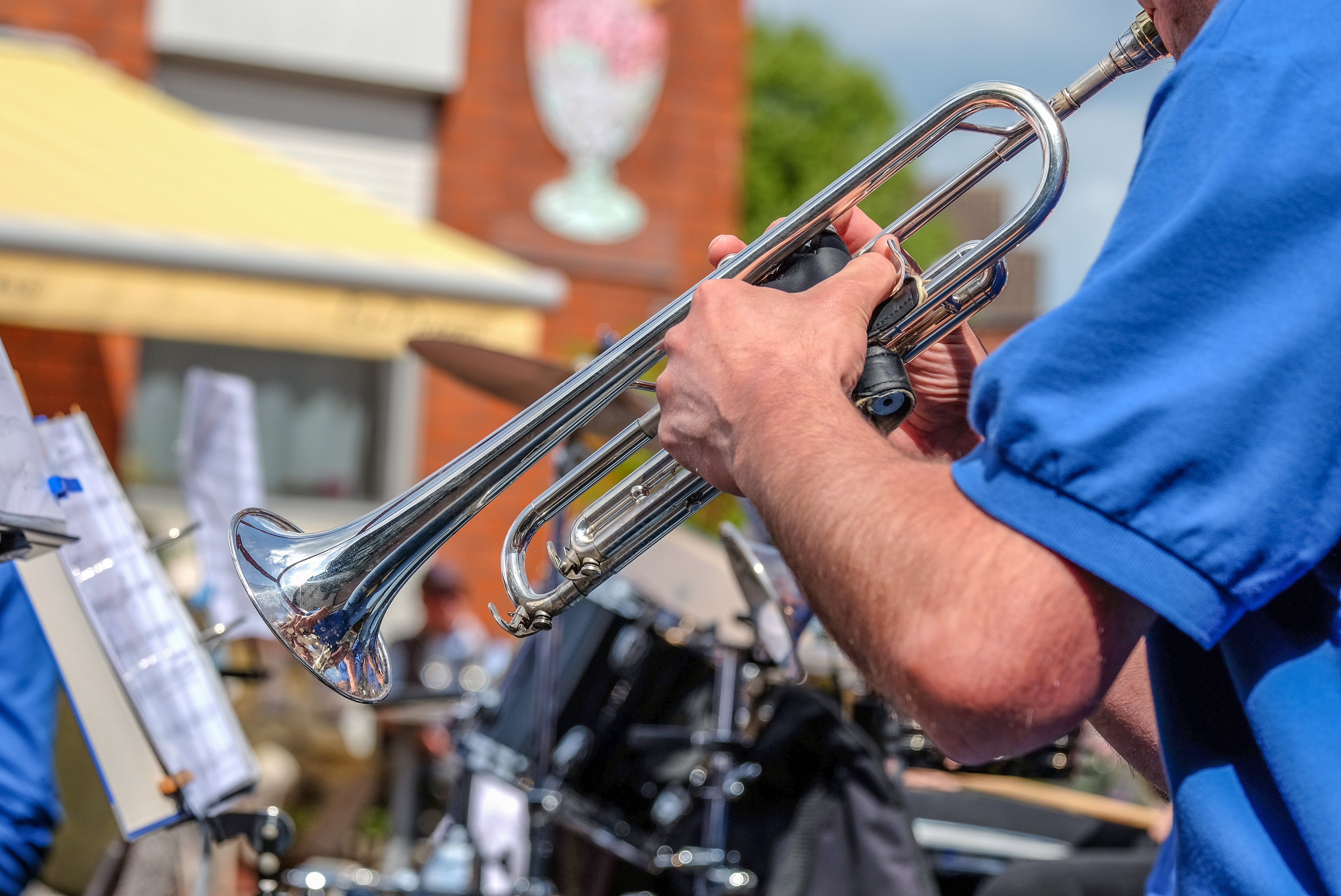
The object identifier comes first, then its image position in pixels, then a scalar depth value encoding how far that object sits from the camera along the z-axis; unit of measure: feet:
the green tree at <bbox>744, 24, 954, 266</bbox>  98.73
